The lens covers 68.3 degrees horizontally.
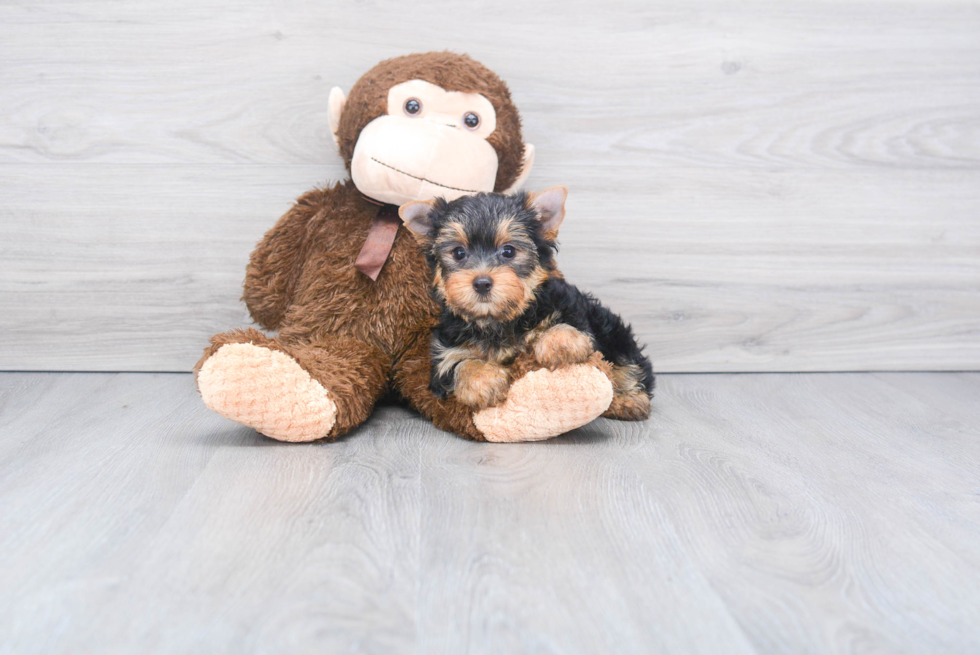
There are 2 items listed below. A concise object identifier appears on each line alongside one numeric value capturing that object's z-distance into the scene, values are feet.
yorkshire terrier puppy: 4.50
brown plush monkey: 4.69
